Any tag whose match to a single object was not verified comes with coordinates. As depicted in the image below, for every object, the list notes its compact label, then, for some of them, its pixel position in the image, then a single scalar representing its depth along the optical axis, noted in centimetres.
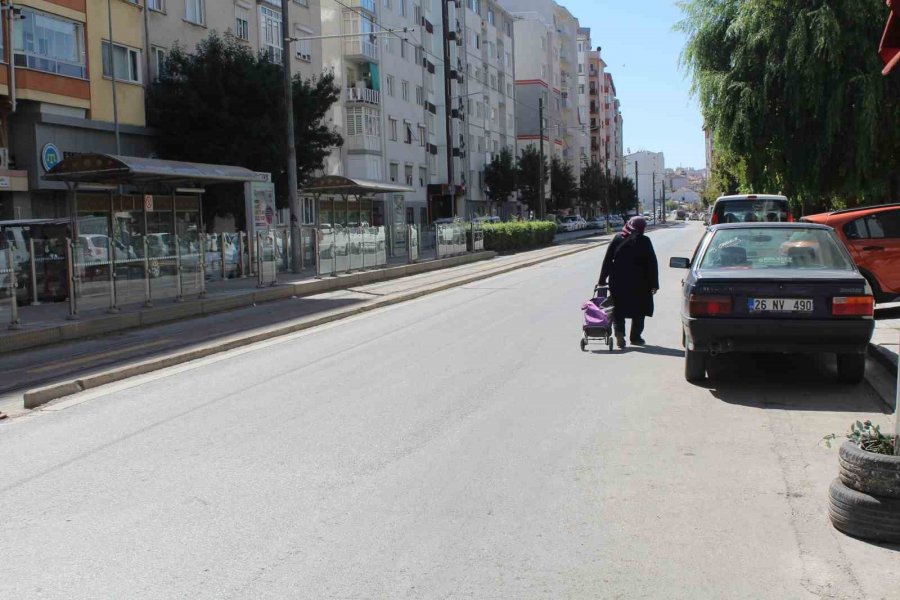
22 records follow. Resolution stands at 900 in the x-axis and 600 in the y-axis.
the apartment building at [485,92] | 7569
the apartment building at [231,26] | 3158
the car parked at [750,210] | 1856
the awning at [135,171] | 1867
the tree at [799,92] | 1981
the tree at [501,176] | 7756
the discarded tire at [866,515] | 458
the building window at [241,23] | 3684
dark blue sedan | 819
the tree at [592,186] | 10881
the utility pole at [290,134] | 2650
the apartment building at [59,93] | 2494
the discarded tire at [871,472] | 454
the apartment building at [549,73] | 10181
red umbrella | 454
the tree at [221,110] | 3055
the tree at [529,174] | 8231
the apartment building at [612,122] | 16345
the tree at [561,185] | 9373
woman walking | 1123
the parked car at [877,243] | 1423
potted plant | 456
